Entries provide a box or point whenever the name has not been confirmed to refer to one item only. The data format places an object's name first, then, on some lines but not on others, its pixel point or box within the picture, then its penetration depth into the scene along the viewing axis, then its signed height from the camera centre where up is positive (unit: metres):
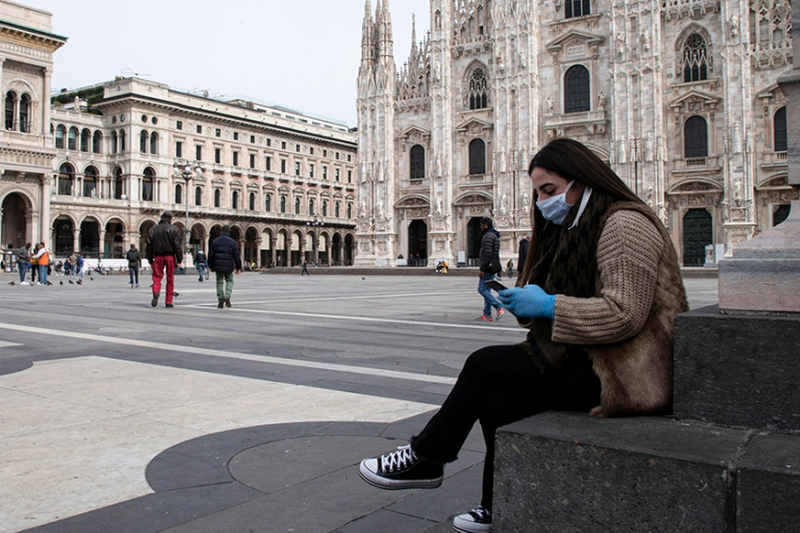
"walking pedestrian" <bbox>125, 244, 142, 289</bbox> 21.52 +0.17
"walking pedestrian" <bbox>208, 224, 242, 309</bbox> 11.95 +0.13
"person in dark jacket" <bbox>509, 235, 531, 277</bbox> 12.29 +0.26
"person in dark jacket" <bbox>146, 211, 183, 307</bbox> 11.78 +0.31
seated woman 2.13 -0.22
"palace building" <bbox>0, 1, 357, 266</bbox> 43.81 +8.64
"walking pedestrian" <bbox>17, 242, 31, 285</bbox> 24.08 +0.35
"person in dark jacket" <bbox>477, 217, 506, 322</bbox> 10.78 +0.14
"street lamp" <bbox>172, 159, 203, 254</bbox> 33.78 +4.89
